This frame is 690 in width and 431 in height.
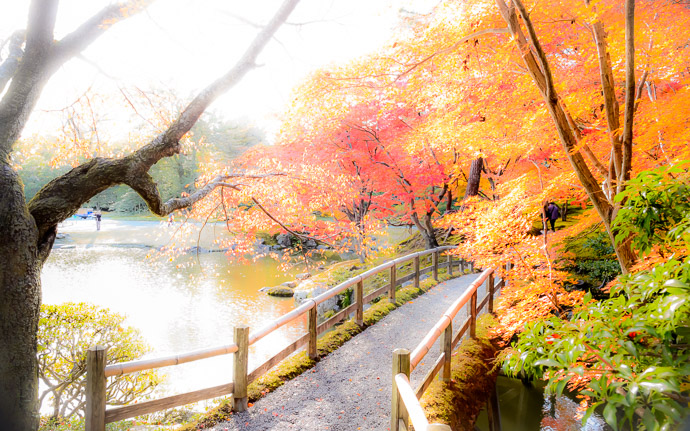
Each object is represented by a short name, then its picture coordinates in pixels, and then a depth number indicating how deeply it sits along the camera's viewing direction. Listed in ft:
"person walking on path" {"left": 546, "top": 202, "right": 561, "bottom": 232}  39.37
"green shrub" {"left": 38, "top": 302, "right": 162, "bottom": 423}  17.17
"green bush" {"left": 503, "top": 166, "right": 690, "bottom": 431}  4.99
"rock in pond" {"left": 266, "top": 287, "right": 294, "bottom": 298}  46.19
